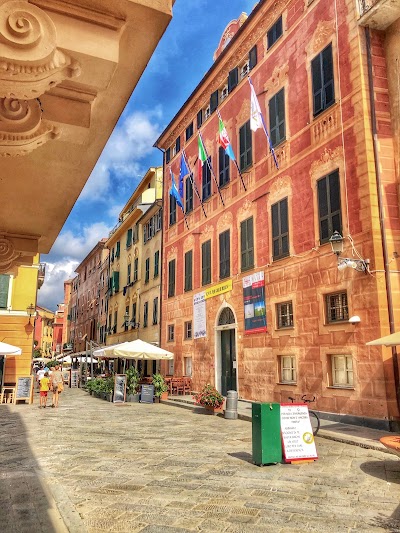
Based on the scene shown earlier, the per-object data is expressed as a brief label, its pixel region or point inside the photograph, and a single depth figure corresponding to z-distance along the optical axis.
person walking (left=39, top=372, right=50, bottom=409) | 16.88
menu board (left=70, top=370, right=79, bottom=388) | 32.03
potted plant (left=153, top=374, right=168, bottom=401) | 19.28
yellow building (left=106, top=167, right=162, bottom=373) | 28.27
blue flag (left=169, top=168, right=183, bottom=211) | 21.23
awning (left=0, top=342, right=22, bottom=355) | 17.97
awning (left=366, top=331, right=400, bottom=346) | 8.79
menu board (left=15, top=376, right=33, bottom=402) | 18.73
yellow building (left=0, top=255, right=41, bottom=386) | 22.84
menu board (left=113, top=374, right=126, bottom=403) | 19.05
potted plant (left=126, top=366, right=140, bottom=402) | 19.53
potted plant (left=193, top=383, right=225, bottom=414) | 14.59
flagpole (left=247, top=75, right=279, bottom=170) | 14.98
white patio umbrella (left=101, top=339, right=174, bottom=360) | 18.80
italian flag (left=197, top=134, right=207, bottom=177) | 19.17
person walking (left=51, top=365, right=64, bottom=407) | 16.95
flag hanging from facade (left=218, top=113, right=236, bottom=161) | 16.84
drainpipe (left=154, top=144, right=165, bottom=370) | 26.10
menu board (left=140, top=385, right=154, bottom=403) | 18.92
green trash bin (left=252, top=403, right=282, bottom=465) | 7.38
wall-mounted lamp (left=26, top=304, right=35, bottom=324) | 23.56
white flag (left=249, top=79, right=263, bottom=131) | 14.89
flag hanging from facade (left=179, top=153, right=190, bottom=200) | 20.88
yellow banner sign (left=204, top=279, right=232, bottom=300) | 18.38
